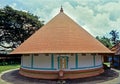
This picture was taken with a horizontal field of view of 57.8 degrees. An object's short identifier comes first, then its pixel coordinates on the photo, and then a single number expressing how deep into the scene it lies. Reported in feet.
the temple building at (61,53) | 31.16
